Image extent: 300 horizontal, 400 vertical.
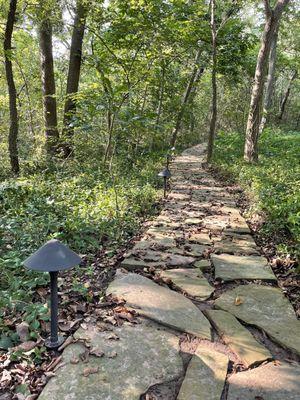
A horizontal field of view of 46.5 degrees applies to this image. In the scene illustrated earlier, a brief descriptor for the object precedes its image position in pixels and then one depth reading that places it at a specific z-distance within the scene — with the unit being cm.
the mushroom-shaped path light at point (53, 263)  209
